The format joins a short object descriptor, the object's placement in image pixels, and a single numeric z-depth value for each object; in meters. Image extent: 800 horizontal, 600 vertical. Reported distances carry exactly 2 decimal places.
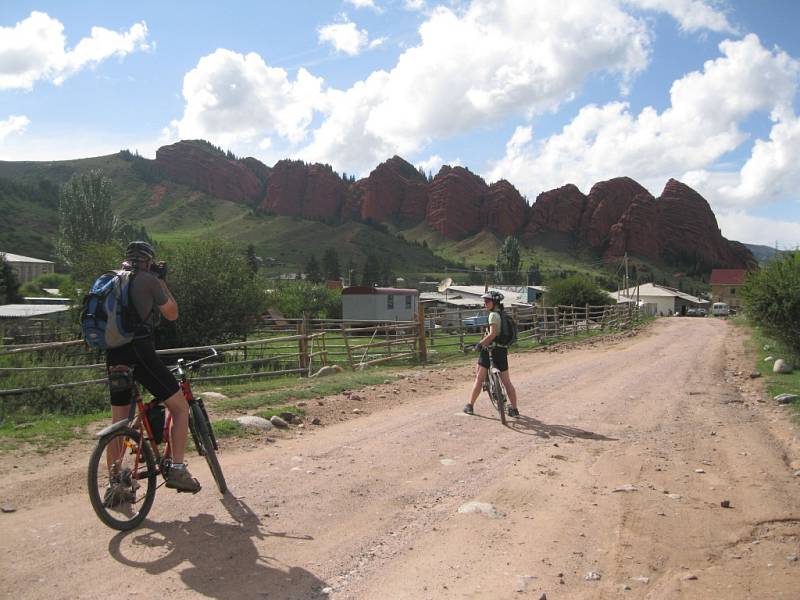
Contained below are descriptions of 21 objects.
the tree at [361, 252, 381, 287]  86.25
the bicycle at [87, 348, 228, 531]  3.75
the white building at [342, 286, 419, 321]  44.78
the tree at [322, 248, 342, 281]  92.31
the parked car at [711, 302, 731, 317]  66.94
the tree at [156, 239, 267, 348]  22.56
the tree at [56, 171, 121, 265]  61.12
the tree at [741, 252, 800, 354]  14.91
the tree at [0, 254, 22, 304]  43.62
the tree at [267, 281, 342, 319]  51.97
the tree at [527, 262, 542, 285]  102.85
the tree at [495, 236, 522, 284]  103.19
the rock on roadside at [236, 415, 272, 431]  6.80
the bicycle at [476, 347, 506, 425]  7.58
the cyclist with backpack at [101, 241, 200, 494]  3.89
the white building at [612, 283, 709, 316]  82.56
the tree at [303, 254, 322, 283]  85.62
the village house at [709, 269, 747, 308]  105.38
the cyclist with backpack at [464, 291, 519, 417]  8.04
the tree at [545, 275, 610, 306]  45.94
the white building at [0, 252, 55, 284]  60.22
